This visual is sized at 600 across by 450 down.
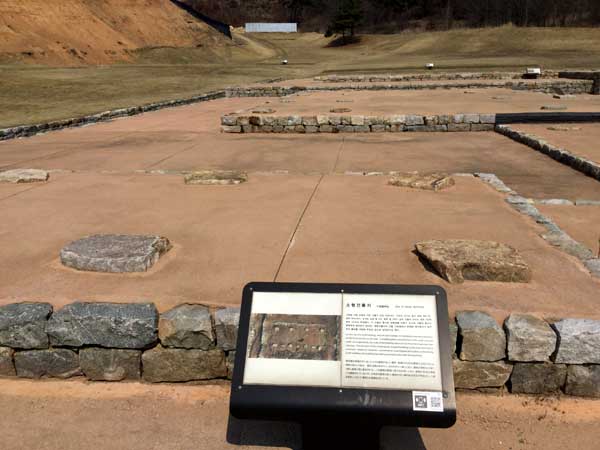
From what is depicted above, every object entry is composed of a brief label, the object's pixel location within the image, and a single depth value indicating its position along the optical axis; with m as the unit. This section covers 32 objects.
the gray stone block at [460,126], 13.07
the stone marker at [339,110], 15.09
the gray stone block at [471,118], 13.03
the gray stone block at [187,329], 3.36
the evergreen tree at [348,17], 66.31
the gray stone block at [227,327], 3.33
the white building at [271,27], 90.12
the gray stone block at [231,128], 13.52
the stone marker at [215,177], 7.46
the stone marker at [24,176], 7.73
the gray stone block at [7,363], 3.50
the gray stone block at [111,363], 3.46
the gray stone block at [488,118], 12.99
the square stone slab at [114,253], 4.29
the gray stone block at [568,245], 4.52
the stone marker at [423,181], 6.85
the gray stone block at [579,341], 3.12
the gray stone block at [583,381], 3.20
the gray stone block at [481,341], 3.18
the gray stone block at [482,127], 13.06
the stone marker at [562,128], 12.06
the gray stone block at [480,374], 3.24
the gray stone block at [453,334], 3.19
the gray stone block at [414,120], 13.10
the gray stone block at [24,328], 3.43
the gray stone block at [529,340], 3.15
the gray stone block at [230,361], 3.41
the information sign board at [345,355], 2.34
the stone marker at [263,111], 14.76
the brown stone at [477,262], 3.95
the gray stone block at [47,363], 3.50
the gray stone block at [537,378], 3.22
